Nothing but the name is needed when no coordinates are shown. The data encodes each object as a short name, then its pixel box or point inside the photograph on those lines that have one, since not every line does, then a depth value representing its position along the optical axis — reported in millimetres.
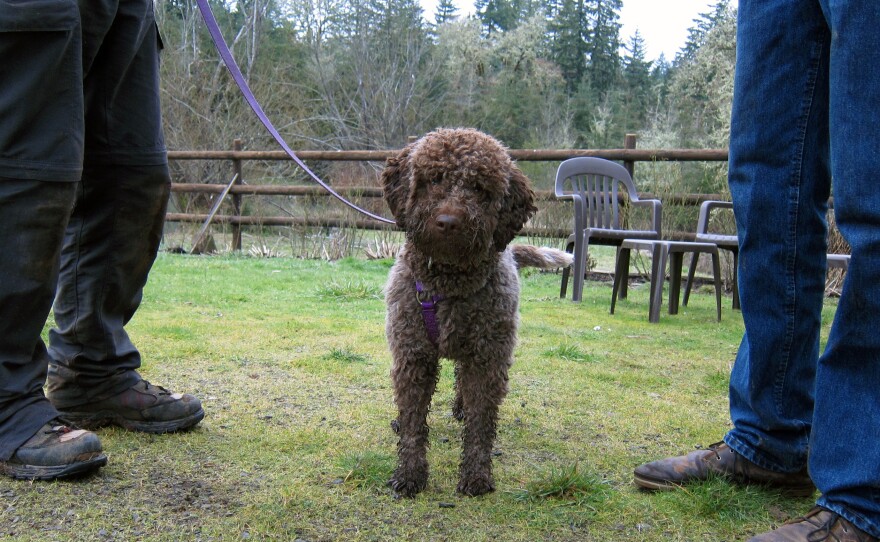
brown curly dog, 2273
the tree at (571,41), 26516
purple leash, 3015
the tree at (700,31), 21484
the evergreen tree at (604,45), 26156
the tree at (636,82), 24281
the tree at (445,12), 26147
